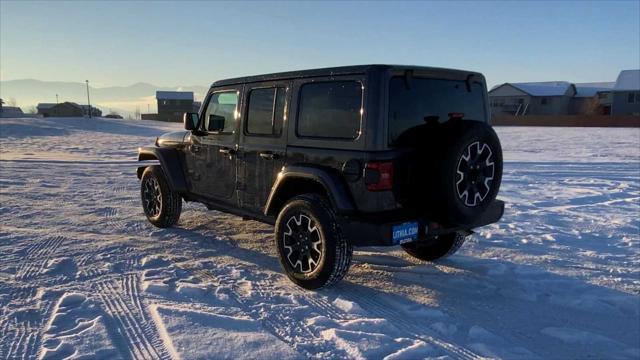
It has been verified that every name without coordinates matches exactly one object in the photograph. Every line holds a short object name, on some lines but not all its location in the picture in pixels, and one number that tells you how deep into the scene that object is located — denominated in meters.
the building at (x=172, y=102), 79.31
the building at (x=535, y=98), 58.66
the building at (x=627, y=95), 50.16
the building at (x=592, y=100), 55.09
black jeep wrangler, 3.66
